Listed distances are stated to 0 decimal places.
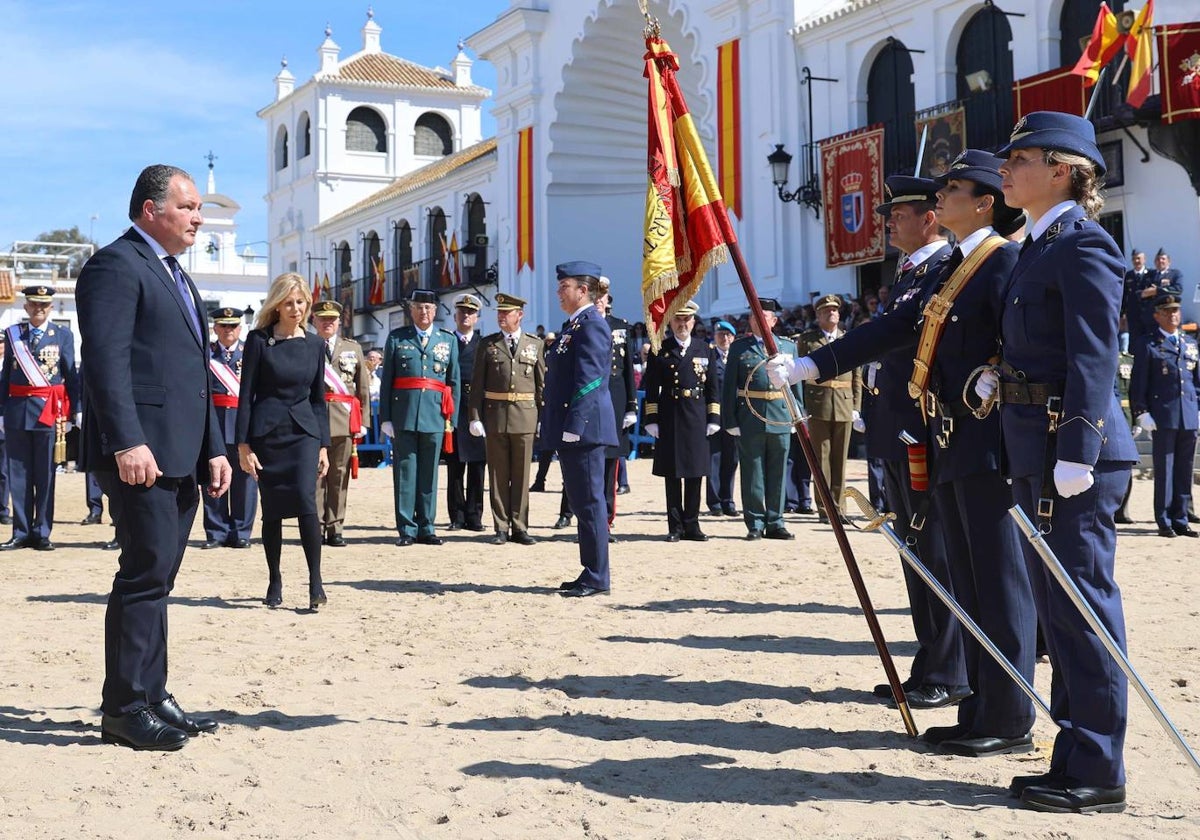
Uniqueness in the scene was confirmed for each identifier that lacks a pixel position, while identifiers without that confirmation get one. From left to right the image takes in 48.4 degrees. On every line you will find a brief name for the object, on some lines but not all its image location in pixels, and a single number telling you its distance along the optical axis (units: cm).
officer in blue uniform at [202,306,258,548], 1065
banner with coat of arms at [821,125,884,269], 2134
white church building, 1944
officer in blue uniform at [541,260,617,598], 791
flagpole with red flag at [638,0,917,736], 535
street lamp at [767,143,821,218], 2252
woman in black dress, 743
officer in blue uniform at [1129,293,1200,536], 1060
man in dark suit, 460
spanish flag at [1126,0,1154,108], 1647
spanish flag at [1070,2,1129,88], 1684
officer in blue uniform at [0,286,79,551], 1055
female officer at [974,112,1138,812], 381
